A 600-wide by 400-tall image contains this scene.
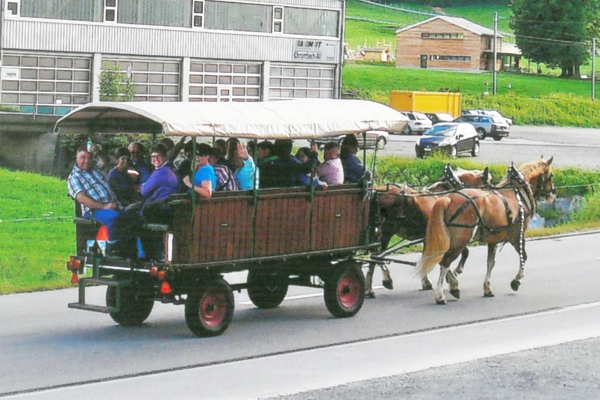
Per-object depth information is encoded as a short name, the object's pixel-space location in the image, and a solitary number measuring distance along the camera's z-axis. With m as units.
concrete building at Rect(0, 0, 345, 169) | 59.78
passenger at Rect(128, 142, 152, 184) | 14.23
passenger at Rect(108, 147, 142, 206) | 13.85
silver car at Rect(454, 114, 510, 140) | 68.19
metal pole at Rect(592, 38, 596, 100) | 102.55
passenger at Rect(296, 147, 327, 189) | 14.75
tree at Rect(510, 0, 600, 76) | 123.62
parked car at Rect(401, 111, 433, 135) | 68.25
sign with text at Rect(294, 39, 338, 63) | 71.50
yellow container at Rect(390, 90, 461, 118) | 76.25
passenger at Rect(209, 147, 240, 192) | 13.73
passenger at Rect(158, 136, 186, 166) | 13.86
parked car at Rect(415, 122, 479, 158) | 51.34
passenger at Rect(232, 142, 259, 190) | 13.94
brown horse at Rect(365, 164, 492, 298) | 16.94
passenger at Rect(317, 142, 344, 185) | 15.21
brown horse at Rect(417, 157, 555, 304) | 16.34
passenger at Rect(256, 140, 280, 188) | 14.67
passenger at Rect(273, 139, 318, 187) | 14.68
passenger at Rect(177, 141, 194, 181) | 13.71
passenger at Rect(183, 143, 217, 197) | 13.08
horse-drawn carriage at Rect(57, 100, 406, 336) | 13.06
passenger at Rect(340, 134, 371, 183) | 15.68
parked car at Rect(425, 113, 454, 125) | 71.88
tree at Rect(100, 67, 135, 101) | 58.53
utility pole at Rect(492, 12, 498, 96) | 95.20
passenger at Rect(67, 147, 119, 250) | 13.45
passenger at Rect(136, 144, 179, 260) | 13.07
